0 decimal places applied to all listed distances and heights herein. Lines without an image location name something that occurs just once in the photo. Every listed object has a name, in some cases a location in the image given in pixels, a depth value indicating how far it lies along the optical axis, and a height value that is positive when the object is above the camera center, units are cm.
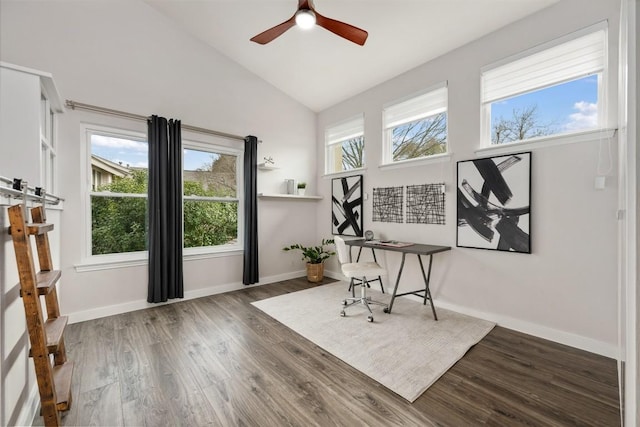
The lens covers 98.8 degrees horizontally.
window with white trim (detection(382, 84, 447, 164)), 345 +113
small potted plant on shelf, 475 +39
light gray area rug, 206 -121
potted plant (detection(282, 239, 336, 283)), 459 -82
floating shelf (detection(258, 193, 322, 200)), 439 +24
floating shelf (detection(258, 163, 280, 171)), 439 +71
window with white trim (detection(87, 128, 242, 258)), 326 +23
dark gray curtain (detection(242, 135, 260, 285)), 420 -6
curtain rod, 298 +116
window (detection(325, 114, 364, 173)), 450 +113
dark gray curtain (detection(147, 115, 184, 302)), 336 +2
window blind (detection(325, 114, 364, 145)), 445 +138
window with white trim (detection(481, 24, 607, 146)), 239 +116
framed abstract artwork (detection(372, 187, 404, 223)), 381 +8
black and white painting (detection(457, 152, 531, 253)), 271 +6
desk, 297 -44
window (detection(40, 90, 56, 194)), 253 +63
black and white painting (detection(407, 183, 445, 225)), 337 +7
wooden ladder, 127 -49
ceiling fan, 212 +155
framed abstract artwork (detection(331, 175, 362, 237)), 438 +7
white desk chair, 307 -69
